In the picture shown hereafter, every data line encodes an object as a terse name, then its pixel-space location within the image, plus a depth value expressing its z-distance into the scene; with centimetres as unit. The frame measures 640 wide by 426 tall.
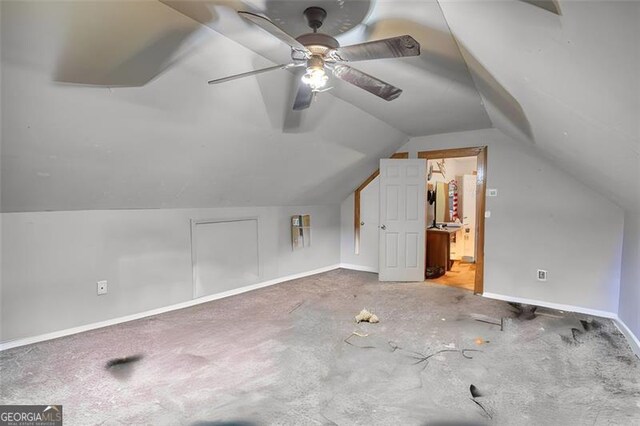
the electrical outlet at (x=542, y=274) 399
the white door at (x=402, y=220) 501
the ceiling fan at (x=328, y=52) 170
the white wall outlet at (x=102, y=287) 327
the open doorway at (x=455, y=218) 447
